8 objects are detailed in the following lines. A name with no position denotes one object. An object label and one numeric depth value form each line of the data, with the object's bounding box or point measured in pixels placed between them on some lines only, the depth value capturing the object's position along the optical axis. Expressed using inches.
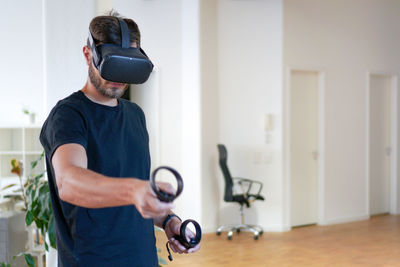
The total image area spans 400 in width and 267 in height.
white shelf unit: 319.9
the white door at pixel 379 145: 328.5
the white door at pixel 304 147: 288.2
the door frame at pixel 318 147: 279.0
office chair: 258.7
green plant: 124.9
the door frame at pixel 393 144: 335.0
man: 45.6
